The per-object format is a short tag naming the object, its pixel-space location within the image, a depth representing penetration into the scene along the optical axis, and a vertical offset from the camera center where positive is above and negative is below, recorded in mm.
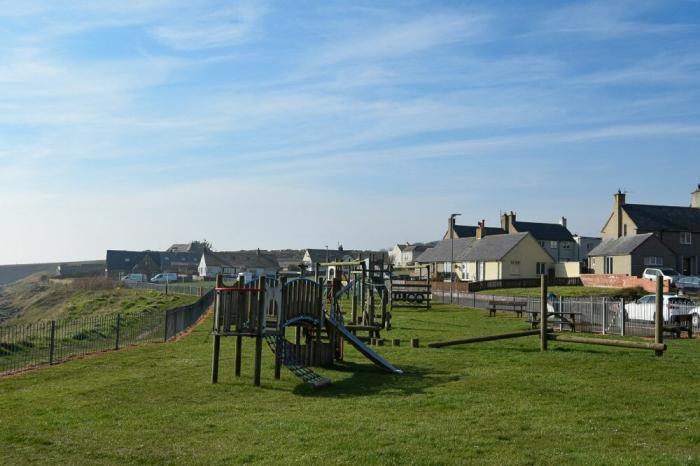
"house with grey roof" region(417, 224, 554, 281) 76062 +3004
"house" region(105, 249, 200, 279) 131875 +2447
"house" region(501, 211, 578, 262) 97312 +7167
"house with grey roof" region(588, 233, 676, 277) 67562 +3327
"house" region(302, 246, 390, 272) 139625 +5226
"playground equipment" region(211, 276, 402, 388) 16531 -970
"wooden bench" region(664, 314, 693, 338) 26391 -1197
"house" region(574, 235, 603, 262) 109162 +6977
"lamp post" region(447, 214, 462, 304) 78938 +1726
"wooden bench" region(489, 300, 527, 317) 39156 -1067
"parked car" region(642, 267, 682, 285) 58262 +1512
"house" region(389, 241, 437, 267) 143375 +6438
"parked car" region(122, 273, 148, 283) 109962 -68
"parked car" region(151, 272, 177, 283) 110688 -49
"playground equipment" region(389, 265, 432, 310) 45903 -829
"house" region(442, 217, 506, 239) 102562 +7787
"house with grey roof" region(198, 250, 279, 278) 133250 +3347
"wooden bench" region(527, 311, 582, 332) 28547 -1246
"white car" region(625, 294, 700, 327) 30122 -690
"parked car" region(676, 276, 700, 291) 54688 +660
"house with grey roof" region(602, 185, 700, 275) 72250 +6428
